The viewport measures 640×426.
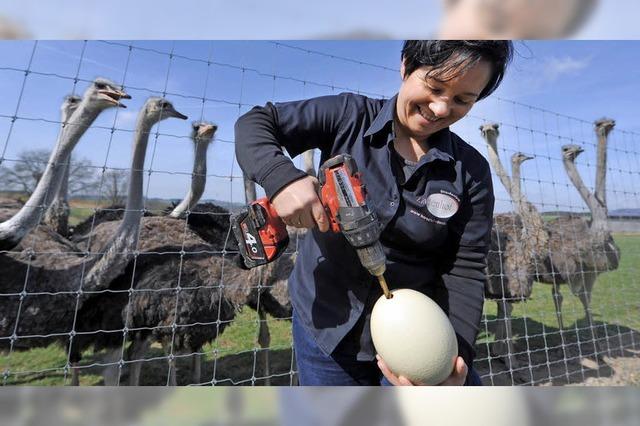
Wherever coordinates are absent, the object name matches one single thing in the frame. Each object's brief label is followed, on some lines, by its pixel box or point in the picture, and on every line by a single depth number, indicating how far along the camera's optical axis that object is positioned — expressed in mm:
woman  705
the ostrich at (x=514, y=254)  2822
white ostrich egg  700
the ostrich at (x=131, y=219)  1777
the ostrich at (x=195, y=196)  2506
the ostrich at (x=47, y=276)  1617
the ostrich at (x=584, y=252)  3145
